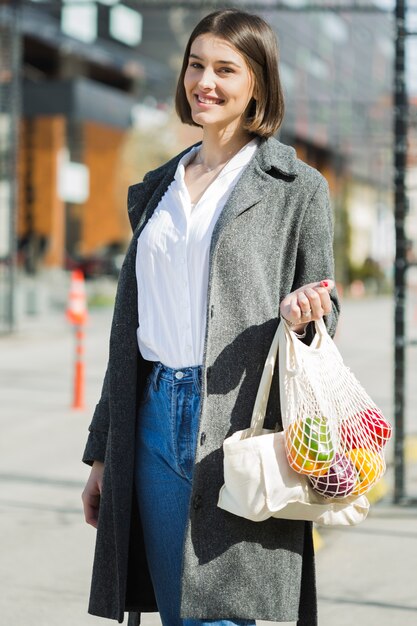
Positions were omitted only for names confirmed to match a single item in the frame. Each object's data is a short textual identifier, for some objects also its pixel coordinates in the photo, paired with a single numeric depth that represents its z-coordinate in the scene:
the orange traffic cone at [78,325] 17.21
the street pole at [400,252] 10.28
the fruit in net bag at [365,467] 4.15
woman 4.23
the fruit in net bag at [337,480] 4.07
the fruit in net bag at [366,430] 4.17
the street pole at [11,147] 30.47
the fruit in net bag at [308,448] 4.03
